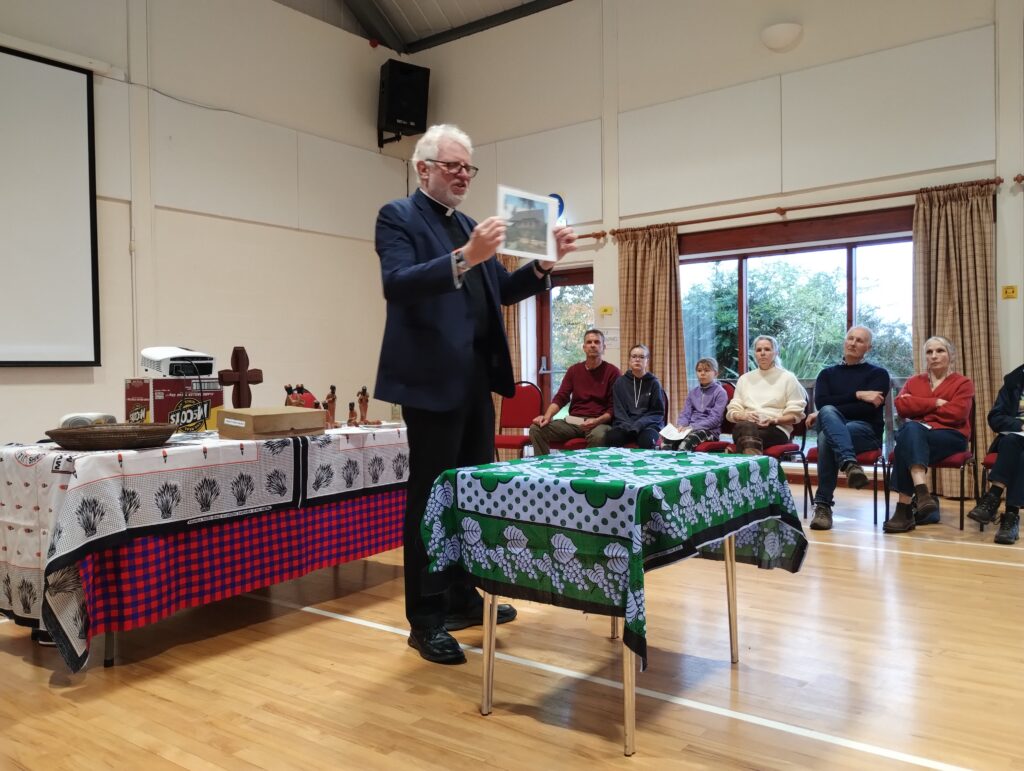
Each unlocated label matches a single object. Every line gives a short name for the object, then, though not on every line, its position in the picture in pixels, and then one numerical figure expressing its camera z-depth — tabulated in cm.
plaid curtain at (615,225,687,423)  674
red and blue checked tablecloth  227
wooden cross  298
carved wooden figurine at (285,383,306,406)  336
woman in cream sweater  494
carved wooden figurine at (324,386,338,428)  339
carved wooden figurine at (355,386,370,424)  354
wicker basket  231
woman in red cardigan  431
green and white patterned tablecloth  165
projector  286
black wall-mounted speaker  800
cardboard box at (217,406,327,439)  268
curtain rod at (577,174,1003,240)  540
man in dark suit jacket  222
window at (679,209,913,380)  602
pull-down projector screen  539
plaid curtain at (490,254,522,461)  768
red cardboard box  284
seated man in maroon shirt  562
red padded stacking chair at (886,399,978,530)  424
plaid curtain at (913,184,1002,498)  536
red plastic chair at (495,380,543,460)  617
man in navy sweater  448
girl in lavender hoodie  529
